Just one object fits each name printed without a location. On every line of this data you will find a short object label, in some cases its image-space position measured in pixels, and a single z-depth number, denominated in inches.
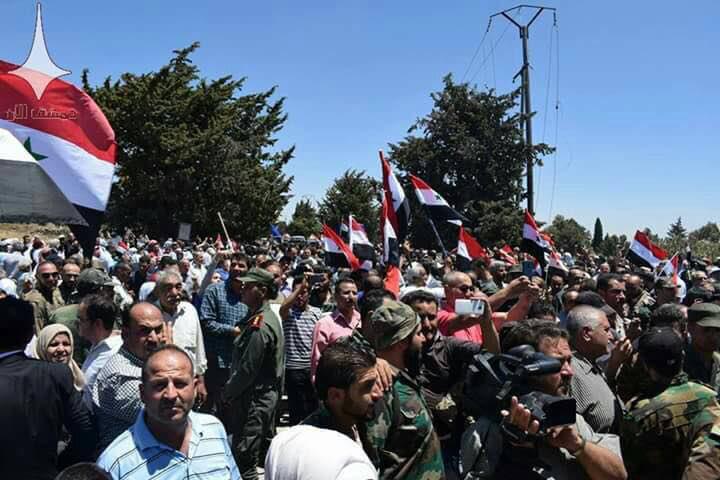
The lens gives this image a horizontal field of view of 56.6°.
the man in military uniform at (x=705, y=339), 188.2
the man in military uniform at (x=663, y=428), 127.4
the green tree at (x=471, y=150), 1384.1
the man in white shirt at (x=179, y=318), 220.7
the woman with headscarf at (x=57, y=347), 149.6
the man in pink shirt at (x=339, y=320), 215.9
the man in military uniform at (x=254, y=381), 204.5
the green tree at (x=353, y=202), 1891.0
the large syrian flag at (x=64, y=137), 183.9
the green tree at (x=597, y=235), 2060.8
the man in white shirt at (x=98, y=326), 164.2
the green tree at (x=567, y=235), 1434.8
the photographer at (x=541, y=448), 95.3
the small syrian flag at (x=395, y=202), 344.8
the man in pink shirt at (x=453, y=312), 181.3
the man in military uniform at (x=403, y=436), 112.7
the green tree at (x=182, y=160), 1203.9
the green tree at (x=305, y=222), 2146.9
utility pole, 1094.4
